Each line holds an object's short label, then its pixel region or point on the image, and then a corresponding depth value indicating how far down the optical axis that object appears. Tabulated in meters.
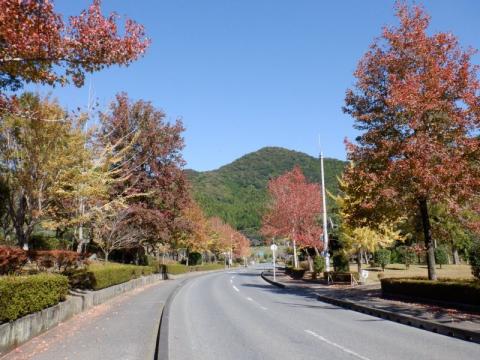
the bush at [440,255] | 50.03
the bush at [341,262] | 36.78
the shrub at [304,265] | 47.14
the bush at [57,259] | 15.11
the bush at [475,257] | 17.12
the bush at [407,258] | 45.79
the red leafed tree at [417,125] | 16.95
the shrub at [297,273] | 39.12
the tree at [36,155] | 17.44
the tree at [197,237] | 55.28
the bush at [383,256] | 43.40
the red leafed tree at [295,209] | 43.53
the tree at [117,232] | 30.70
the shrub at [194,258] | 75.62
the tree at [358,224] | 20.39
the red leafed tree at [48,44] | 7.98
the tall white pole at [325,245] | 30.45
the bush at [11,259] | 12.59
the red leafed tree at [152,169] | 34.06
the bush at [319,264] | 37.22
